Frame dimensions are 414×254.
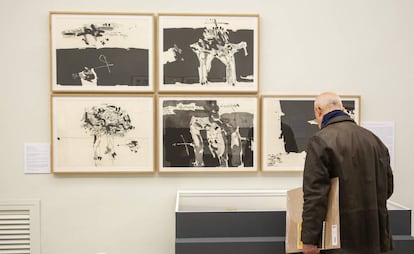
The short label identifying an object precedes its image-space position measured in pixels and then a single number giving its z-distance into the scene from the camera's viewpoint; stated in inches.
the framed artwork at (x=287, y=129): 113.2
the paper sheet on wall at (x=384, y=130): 116.8
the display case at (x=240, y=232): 91.0
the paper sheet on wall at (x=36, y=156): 110.2
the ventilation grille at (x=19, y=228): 110.2
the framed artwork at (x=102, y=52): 108.9
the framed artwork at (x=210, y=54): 110.9
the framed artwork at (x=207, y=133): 111.3
